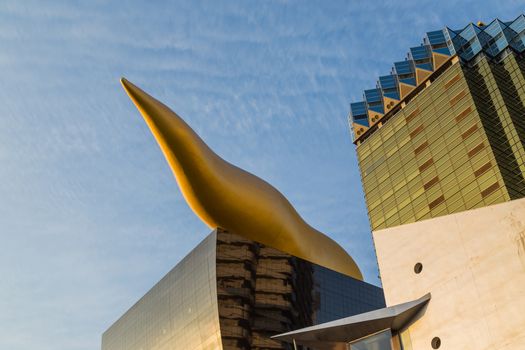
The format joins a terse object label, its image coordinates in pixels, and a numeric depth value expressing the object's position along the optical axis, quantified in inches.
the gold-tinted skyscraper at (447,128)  2819.9
